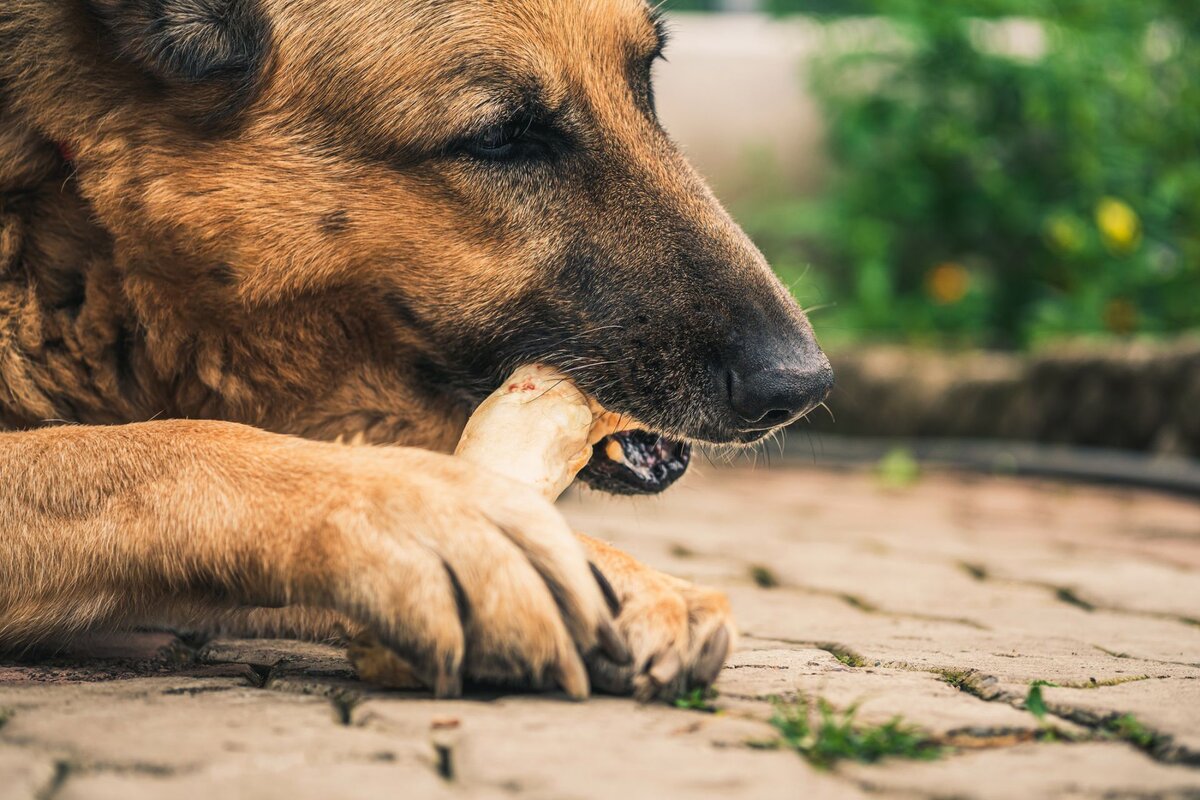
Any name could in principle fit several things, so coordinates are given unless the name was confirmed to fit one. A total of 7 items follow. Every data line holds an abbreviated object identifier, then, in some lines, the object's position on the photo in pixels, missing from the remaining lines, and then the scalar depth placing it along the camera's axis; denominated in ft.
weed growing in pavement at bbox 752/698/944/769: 3.02
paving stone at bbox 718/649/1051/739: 3.10
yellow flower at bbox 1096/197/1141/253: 5.87
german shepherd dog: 3.55
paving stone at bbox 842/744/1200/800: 2.95
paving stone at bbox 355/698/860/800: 2.94
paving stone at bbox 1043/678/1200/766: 3.07
